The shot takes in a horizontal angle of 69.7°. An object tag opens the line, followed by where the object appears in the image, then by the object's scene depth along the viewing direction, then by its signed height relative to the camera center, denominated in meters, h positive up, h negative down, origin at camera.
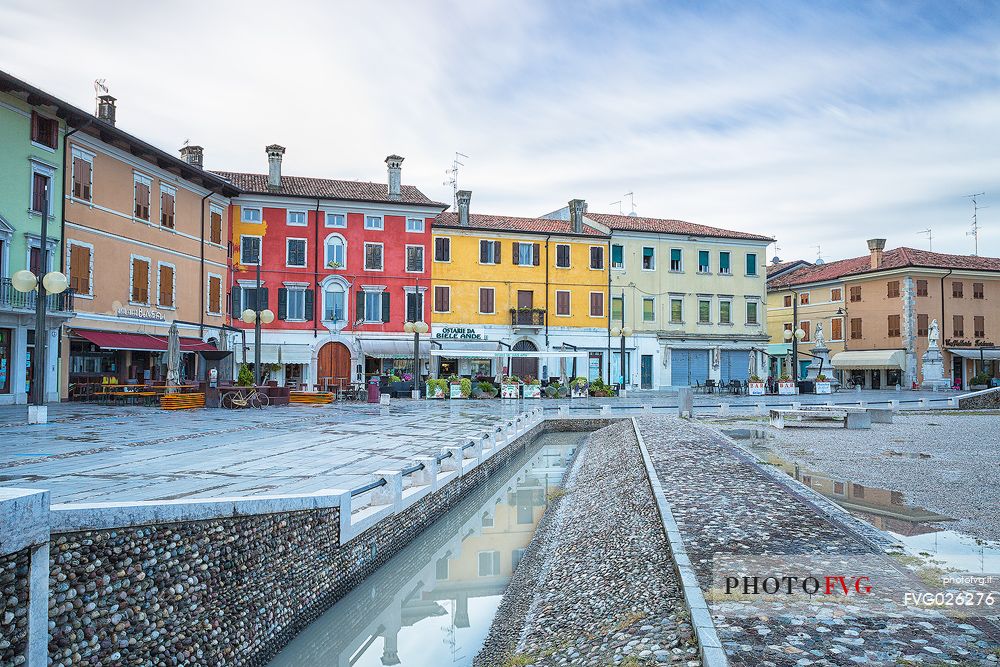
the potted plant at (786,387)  38.88 -1.32
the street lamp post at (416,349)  33.91 +0.56
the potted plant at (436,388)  35.94 -1.34
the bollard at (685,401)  25.81 -1.40
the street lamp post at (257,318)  26.59 +1.61
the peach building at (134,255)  26.66 +4.38
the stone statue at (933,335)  46.38 +1.87
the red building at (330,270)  39.41 +5.13
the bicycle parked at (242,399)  25.73 -1.40
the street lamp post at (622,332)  39.88 +1.81
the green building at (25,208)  23.89 +5.21
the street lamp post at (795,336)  36.28 +1.38
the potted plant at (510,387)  37.50 -1.33
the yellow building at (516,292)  42.88 +4.32
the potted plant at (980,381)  46.25 -1.10
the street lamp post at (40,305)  16.97 +1.31
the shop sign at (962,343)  52.68 +1.60
